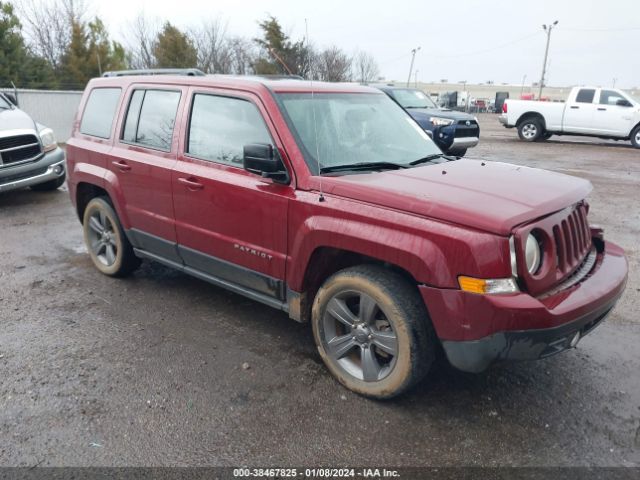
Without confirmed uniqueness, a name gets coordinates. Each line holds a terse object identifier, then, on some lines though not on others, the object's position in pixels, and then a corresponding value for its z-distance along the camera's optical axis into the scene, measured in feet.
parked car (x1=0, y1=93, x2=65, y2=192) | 25.29
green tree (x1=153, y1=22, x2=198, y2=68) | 98.07
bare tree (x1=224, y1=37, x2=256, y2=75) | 126.82
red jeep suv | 8.43
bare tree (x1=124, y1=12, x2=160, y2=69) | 118.11
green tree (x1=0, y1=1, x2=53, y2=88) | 71.67
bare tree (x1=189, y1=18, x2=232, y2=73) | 122.62
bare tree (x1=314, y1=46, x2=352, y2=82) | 90.24
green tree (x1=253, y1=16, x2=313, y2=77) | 90.05
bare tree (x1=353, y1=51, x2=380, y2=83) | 194.08
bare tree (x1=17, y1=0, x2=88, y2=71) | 96.68
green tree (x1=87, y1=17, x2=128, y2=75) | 85.71
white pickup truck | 52.75
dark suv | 39.47
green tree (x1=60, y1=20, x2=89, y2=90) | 83.92
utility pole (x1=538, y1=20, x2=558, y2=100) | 158.13
